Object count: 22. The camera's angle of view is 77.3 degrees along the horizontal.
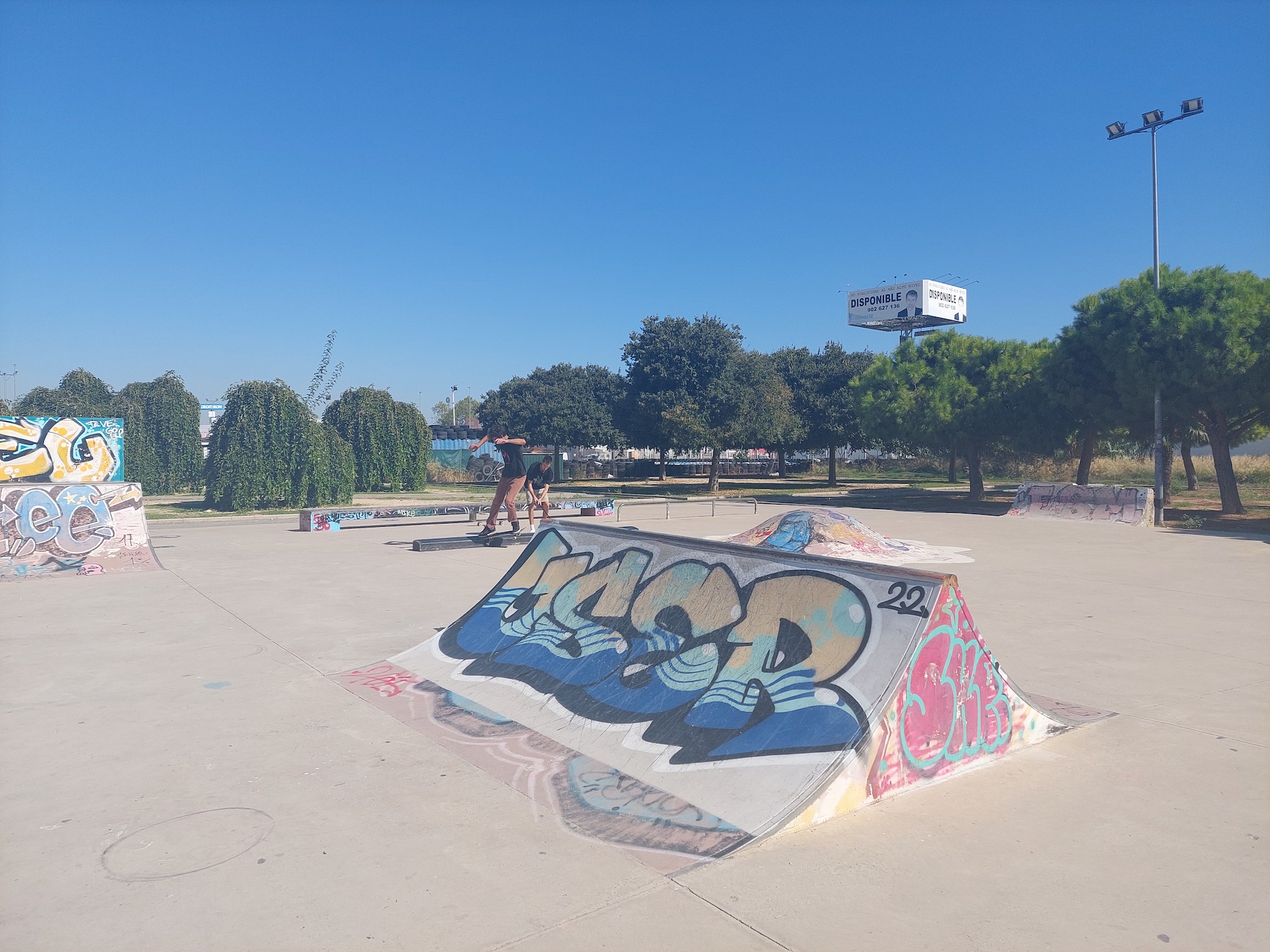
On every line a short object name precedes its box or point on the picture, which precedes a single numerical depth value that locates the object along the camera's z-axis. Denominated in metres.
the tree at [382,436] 32.12
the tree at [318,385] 31.66
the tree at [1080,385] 22.77
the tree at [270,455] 23.80
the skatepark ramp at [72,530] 11.77
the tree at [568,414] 39.72
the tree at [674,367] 33.44
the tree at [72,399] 31.02
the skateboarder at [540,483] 16.00
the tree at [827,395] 38.91
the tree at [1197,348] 18.91
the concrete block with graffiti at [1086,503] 19.80
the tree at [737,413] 32.59
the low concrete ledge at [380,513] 18.17
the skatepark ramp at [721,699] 4.02
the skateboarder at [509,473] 14.53
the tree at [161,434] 30.55
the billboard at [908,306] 56.84
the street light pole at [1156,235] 20.32
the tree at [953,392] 27.36
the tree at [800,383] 39.66
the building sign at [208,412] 97.51
